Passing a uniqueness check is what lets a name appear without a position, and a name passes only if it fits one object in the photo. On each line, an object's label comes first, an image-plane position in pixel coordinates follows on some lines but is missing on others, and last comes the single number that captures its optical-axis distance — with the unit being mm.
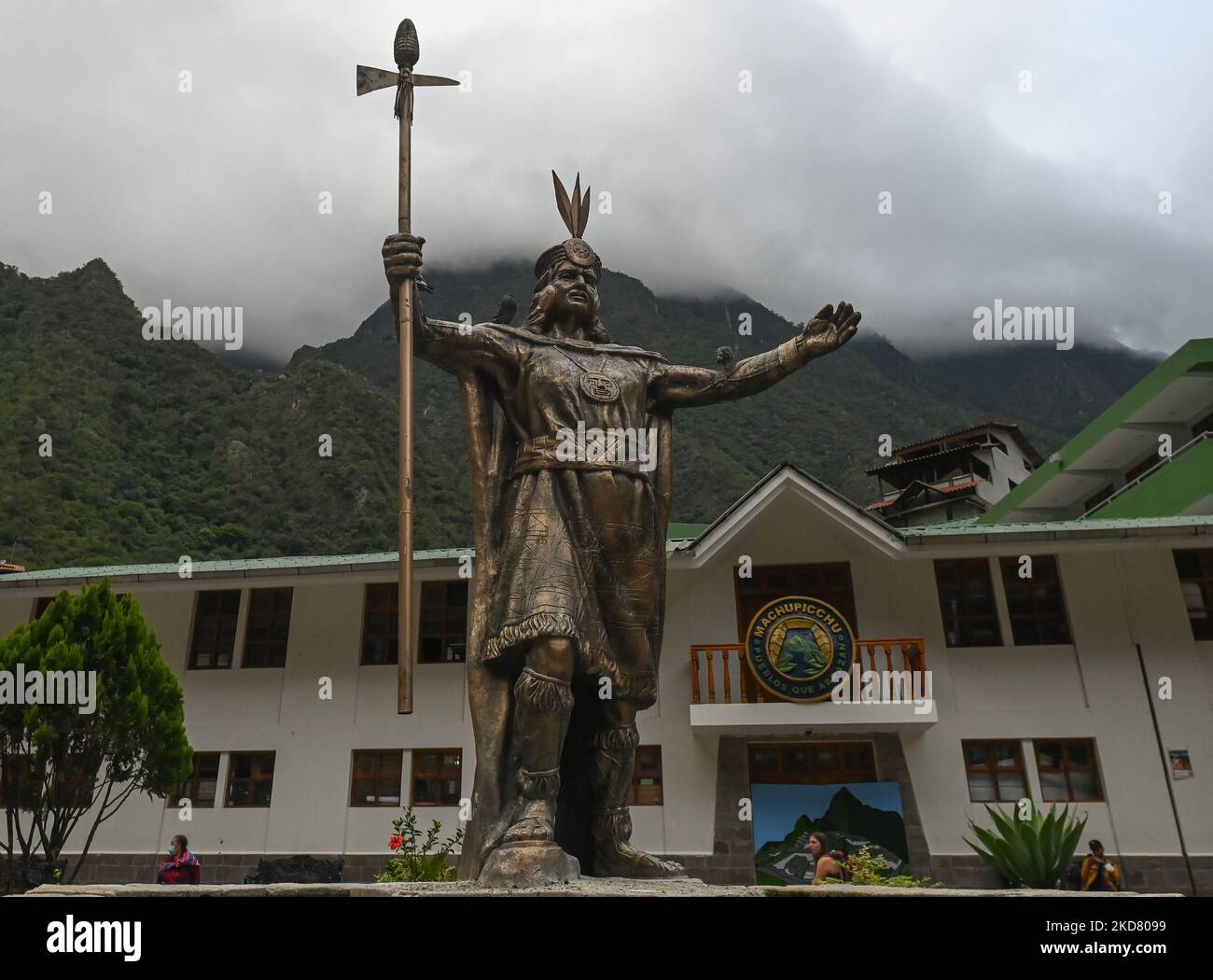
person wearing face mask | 10375
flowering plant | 11750
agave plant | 12422
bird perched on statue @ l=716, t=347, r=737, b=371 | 5267
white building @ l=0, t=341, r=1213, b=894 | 13836
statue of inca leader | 4336
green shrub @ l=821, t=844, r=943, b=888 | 11400
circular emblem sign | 13648
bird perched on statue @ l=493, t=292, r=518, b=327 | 5258
